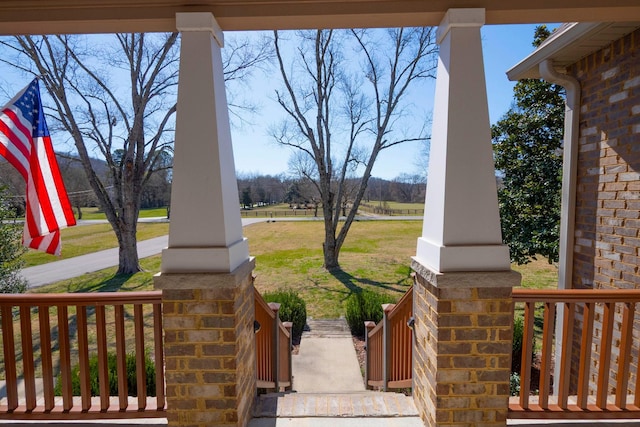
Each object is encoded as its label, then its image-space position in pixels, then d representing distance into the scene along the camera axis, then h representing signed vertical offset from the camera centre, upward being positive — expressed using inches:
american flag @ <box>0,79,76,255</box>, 88.4 +8.4
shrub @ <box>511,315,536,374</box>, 184.5 -86.2
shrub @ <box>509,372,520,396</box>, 156.7 -90.9
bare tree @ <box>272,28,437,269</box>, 492.7 +109.8
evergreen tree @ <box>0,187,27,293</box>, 250.4 -41.4
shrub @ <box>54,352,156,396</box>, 129.2 -77.4
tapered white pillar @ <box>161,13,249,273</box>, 78.2 +6.5
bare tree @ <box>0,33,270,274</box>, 450.0 +84.6
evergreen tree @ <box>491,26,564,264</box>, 260.4 +22.4
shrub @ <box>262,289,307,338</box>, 258.2 -92.7
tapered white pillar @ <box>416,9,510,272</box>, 77.3 +7.3
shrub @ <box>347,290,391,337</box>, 272.4 -97.4
